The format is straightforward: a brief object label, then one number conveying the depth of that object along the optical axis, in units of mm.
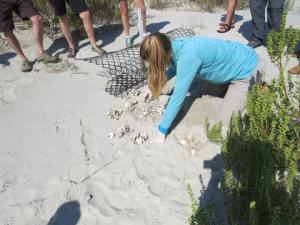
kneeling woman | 1694
